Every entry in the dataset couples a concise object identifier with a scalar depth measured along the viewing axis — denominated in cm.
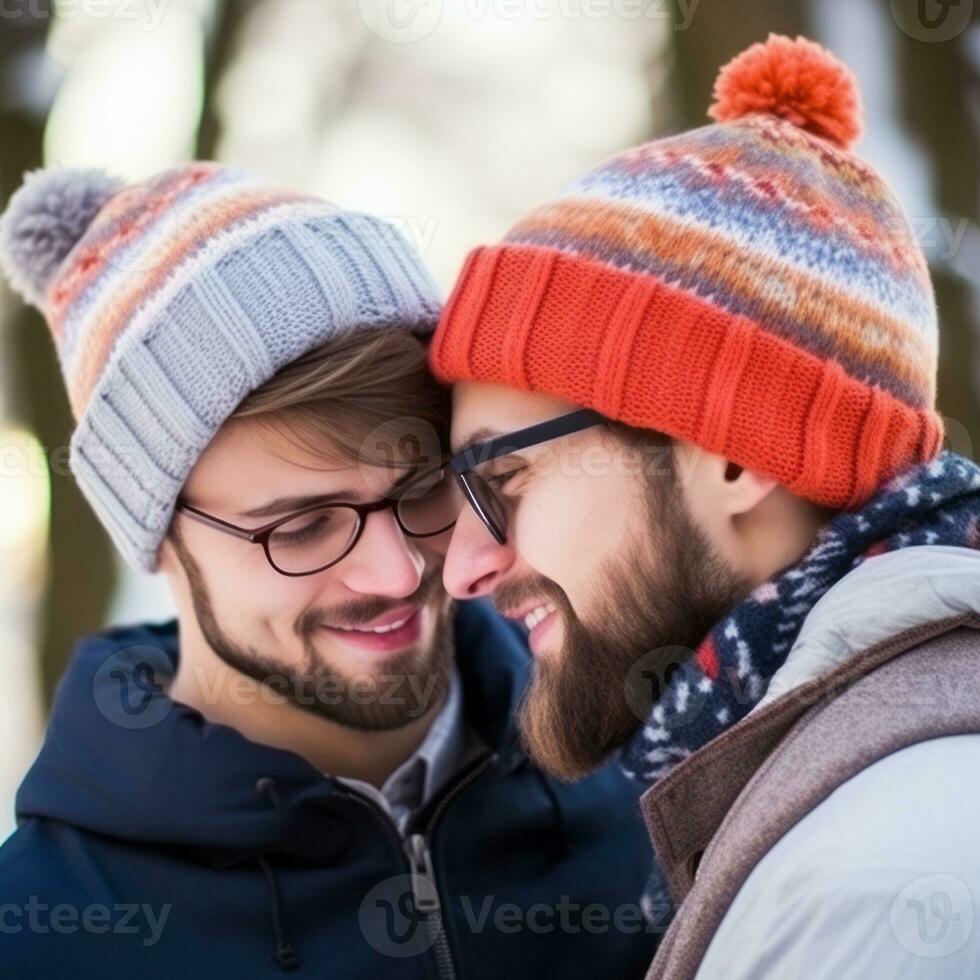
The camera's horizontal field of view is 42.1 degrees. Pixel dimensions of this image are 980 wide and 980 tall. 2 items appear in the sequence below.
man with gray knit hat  239
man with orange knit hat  171
